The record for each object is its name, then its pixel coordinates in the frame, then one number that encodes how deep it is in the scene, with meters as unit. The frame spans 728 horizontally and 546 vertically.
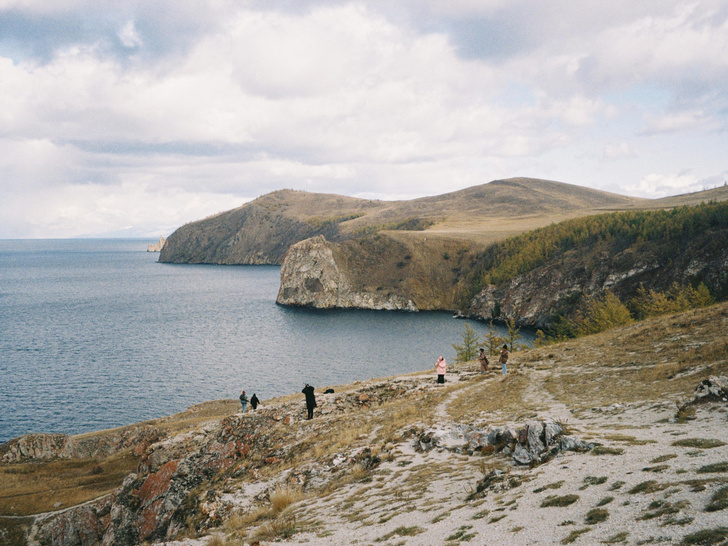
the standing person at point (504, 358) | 30.42
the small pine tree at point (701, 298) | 55.66
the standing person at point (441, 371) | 32.56
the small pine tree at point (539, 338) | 62.66
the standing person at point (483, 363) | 33.91
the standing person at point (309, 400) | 28.28
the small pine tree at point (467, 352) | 62.88
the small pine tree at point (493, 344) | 59.48
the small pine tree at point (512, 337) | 60.88
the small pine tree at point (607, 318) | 56.16
